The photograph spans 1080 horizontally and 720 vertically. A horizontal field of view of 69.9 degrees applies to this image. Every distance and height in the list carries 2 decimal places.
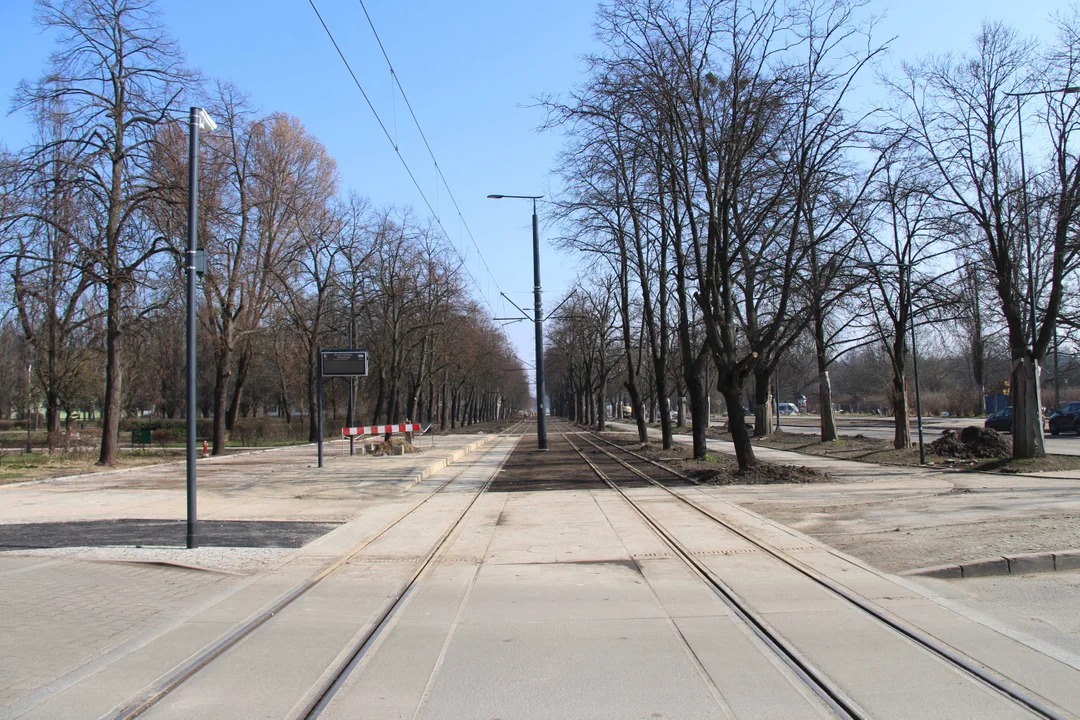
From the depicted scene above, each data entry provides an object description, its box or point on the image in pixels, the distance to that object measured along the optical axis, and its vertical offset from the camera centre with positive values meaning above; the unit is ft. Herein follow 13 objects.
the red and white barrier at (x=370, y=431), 90.87 -2.97
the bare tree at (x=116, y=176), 73.61 +23.16
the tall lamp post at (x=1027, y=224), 61.98 +13.55
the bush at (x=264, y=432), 149.89 -4.83
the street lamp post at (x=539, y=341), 108.37 +8.70
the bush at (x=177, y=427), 147.33 -3.13
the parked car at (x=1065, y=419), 122.31 -5.09
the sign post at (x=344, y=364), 81.56 +4.64
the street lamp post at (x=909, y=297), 72.62 +9.49
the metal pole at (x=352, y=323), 139.95 +15.62
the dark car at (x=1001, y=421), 123.44 -5.25
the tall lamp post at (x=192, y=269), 31.76 +5.98
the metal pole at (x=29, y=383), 145.64 +6.63
